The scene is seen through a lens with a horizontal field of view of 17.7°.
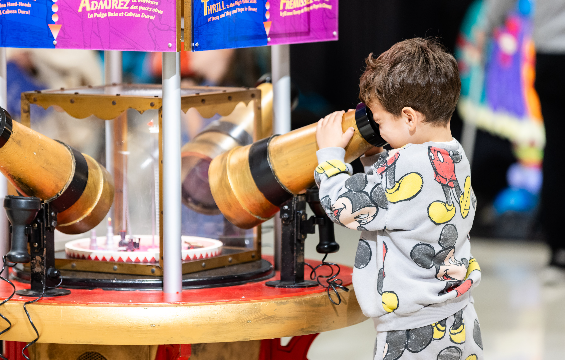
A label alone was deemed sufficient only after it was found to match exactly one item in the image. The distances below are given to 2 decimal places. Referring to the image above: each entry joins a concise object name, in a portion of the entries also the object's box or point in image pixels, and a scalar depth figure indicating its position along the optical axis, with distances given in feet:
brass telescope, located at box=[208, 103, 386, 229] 11.38
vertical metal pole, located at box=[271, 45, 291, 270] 12.25
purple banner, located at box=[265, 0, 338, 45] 11.49
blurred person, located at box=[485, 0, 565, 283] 26.36
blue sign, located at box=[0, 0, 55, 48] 11.23
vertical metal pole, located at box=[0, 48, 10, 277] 11.83
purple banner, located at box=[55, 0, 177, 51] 11.16
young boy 10.81
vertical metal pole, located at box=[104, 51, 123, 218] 13.08
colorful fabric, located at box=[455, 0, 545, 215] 29.32
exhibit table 11.09
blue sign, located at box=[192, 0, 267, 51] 11.39
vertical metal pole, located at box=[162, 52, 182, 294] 11.36
